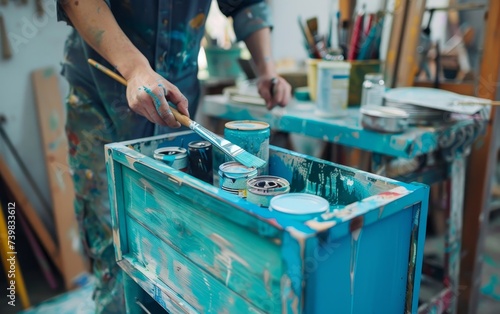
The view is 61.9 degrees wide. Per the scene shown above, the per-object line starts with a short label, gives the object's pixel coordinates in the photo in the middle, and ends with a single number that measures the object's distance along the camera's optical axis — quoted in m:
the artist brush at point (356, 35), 1.29
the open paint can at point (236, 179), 0.66
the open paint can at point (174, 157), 0.75
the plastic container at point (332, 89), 1.15
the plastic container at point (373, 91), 1.14
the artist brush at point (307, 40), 1.35
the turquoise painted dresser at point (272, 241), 0.50
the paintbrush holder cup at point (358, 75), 1.30
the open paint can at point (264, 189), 0.61
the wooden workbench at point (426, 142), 1.01
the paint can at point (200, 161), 0.79
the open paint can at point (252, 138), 0.74
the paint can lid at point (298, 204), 0.54
